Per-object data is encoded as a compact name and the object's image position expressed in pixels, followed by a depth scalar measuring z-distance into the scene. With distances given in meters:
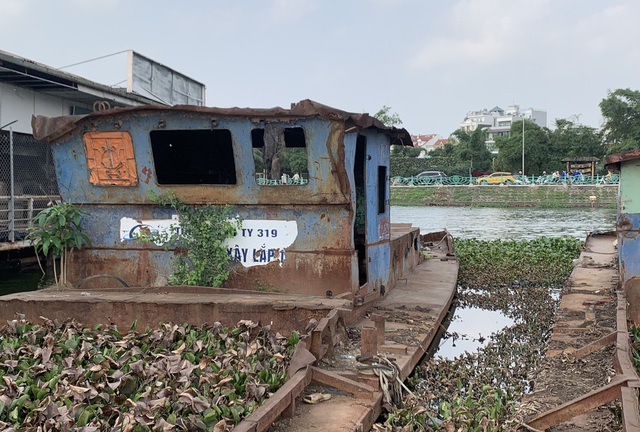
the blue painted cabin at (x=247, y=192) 7.12
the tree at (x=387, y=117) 75.51
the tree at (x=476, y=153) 65.56
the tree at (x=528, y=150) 57.81
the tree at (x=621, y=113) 56.81
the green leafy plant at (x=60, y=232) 7.38
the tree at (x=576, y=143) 56.59
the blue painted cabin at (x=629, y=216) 7.71
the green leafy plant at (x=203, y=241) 7.38
